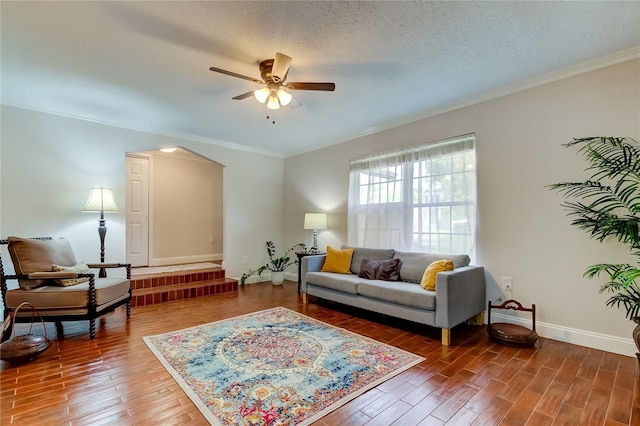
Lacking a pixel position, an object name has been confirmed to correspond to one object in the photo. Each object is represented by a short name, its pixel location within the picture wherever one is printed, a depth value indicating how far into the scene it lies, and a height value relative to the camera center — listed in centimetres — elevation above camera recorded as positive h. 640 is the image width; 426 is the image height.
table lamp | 501 -4
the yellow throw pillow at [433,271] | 304 -54
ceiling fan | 236 +119
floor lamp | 387 +17
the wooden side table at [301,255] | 489 -60
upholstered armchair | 282 -69
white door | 572 +17
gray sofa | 281 -78
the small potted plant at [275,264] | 551 -89
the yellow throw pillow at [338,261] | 421 -61
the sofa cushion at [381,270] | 364 -64
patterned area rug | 181 -116
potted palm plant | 214 +15
